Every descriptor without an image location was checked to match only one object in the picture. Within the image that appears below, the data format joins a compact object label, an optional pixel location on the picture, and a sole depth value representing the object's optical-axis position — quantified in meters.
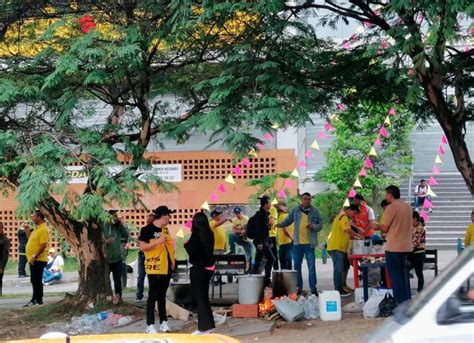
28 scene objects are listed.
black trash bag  11.73
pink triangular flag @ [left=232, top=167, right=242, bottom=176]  26.11
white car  4.99
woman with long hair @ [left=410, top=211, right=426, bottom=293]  14.05
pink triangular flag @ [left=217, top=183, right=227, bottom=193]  26.12
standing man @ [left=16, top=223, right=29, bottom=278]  22.34
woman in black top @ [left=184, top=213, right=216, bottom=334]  10.81
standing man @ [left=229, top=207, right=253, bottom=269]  18.97
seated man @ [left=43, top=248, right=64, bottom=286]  21.94
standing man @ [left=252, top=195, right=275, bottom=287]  15.88
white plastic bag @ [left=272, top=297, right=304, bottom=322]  11.88
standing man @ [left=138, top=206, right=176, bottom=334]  11.22
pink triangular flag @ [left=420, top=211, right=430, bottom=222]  25.50
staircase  24.89
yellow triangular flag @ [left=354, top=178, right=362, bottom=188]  24.76
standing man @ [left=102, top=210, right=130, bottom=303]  14.36
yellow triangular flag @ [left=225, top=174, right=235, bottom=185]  24.06
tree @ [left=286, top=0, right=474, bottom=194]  9.26
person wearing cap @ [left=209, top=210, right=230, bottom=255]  16.86
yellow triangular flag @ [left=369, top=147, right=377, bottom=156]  24.50
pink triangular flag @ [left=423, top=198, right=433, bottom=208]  25.67
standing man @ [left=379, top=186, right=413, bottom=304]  11.41
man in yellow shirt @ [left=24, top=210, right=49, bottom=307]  15.29
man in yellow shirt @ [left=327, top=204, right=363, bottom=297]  14.29
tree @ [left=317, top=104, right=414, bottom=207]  25.56
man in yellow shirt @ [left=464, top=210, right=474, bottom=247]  14.82
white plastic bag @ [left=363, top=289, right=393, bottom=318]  11.77
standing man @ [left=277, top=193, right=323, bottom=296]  14.46
